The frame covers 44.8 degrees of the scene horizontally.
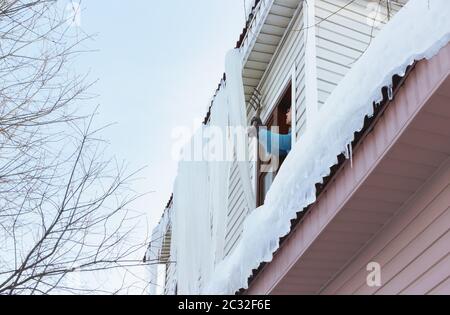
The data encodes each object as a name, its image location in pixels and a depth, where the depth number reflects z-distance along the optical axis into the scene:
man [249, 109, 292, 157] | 7.27
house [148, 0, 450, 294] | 2.94
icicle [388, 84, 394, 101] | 3.10
